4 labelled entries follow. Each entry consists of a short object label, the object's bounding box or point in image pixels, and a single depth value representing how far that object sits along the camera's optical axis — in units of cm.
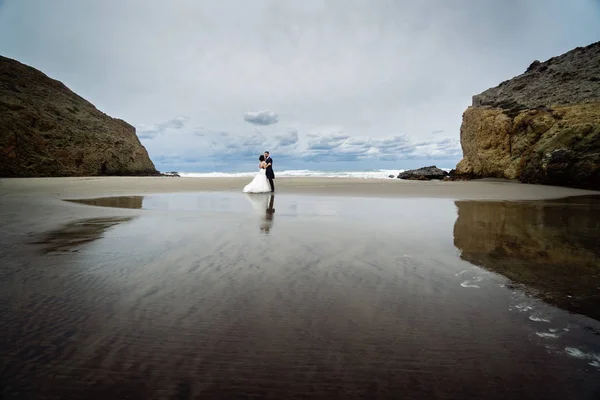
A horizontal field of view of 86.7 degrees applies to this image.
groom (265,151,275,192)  1312
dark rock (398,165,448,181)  2166
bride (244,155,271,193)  1259
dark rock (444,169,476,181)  1783
